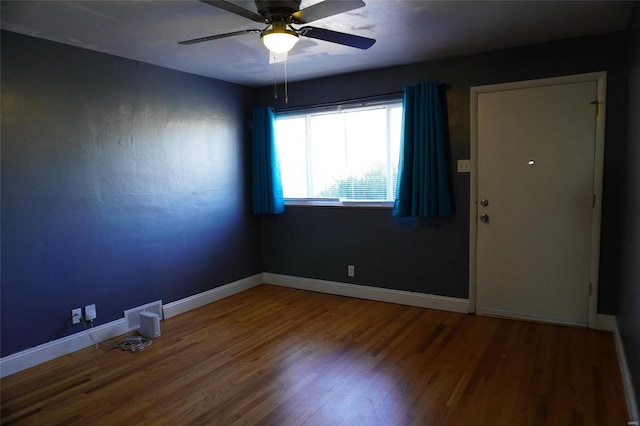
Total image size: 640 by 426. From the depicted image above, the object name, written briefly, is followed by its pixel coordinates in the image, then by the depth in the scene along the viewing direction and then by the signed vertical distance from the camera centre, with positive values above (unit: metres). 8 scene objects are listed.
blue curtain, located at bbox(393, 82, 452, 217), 3.68 +0.19
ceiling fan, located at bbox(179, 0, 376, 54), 2.08 +0.88
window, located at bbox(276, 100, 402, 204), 4.11 +0.29
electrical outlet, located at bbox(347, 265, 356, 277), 4.40 -0.98
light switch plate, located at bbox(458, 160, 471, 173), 3.66 +0.11
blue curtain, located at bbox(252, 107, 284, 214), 4.64 +0.19
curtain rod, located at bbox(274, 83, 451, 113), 3.94 +0.82
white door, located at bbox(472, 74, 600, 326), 3.25 -0.19
